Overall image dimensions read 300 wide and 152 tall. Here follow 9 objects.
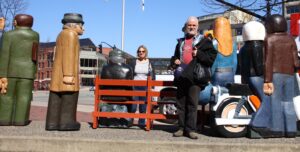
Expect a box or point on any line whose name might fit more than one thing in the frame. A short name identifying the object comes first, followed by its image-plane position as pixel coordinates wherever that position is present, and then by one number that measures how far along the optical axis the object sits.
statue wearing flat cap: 4.73
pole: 24.09
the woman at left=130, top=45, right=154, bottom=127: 6.03
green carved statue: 5.02
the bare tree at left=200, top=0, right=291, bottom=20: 7.26
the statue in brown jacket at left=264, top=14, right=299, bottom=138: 4.42
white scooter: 4.50
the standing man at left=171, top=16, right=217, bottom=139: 4.33
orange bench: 4.97
